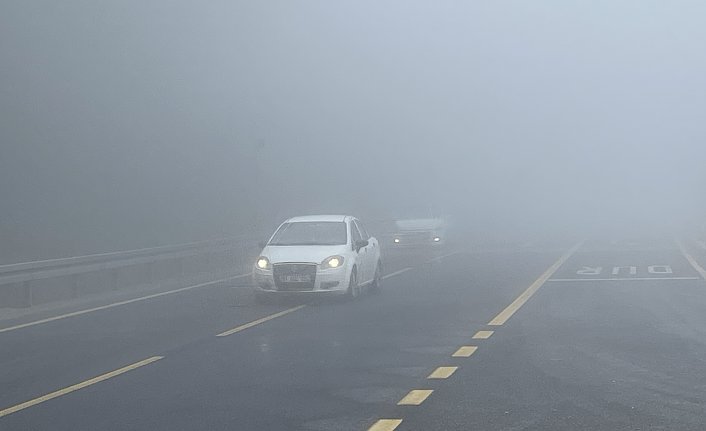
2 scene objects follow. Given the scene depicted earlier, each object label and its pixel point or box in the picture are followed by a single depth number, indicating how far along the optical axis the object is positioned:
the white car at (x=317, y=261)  20.95
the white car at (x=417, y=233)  42.72
